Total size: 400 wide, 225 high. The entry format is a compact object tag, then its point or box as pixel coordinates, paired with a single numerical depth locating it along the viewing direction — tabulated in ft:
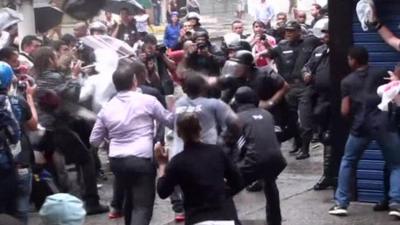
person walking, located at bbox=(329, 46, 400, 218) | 30.71
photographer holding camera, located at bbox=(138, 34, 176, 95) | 39.01
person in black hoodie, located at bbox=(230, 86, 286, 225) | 28.14
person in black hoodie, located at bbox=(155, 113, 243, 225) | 22.12
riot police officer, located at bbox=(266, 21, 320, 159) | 42.29
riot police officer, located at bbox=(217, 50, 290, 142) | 33.14
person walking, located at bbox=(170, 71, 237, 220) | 27.02
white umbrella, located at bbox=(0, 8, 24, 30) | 34.96
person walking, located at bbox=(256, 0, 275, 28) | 75.79
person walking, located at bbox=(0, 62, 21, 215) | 24.59
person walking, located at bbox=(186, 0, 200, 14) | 82.31
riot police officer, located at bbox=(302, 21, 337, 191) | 36.11
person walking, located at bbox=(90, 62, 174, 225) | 26.53
